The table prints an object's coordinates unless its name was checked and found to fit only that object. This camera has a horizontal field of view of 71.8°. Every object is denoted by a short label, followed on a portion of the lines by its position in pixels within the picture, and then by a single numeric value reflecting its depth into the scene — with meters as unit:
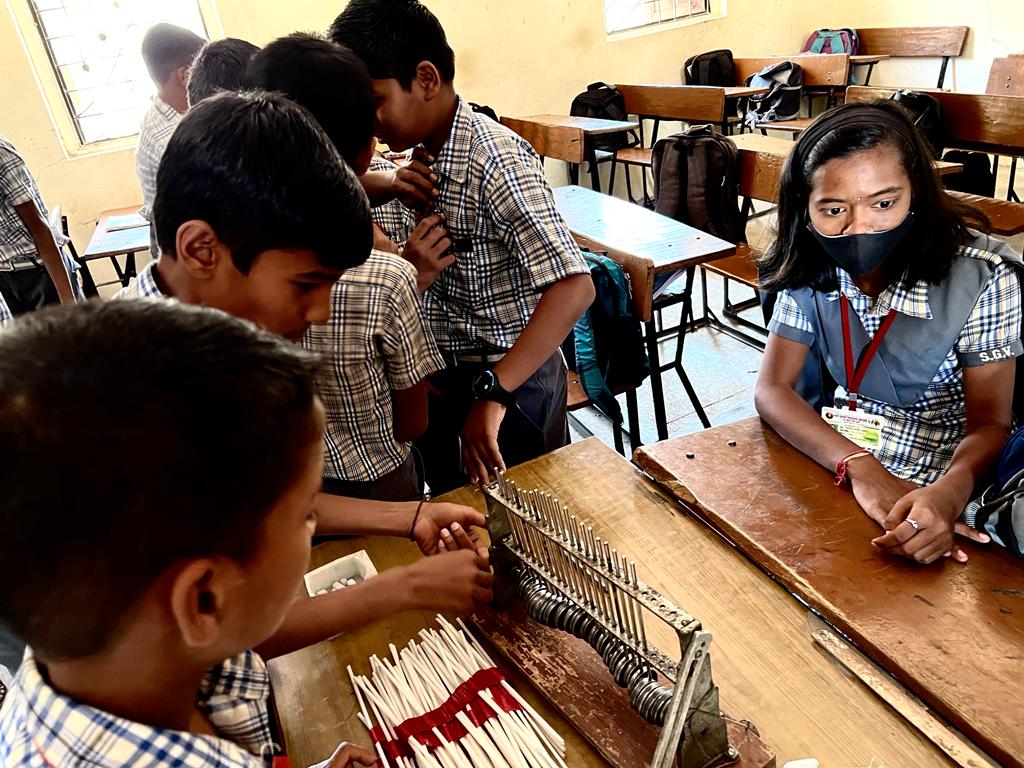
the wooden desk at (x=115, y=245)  4.25
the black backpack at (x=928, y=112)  4.43
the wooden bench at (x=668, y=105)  5.86
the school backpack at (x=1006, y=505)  1.19
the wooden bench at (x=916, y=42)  7.63
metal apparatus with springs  0.83
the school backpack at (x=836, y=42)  8.22
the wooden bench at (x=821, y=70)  6.76
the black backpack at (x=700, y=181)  3.86
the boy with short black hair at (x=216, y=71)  1.68
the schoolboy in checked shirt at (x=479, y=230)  1.57
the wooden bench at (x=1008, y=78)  5.27
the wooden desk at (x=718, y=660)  0.92
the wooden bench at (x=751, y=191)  3.56
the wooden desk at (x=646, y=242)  2.41
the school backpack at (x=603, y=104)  7.12
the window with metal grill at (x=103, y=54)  5.46
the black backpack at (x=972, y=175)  4.65
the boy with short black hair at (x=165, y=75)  3.06
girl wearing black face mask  1.54
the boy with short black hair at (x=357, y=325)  1.39
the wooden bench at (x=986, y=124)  4.02
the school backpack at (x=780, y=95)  7.03
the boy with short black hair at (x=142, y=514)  0.51
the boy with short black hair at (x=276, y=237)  1.05
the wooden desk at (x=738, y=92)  6.24
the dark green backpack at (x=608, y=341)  2.40
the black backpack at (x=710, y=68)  7.82
